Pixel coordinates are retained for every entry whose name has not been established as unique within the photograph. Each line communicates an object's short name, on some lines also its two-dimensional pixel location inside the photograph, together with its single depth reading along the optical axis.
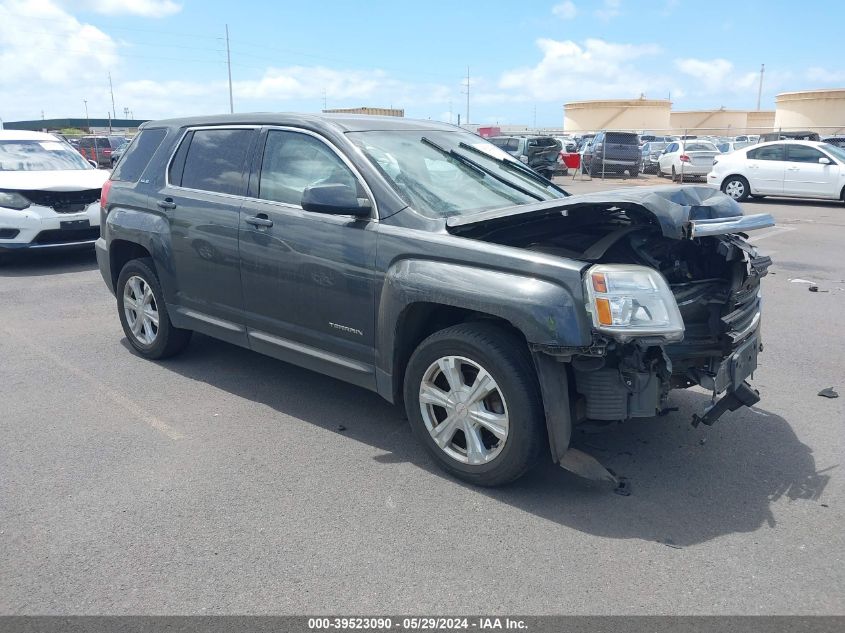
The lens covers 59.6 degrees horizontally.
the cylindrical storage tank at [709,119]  67.69
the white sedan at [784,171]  17.62
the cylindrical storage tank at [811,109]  47.22
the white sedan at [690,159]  25.61
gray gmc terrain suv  3.54
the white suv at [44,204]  9.87
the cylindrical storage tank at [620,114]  58.59
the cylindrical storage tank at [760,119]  69.06
